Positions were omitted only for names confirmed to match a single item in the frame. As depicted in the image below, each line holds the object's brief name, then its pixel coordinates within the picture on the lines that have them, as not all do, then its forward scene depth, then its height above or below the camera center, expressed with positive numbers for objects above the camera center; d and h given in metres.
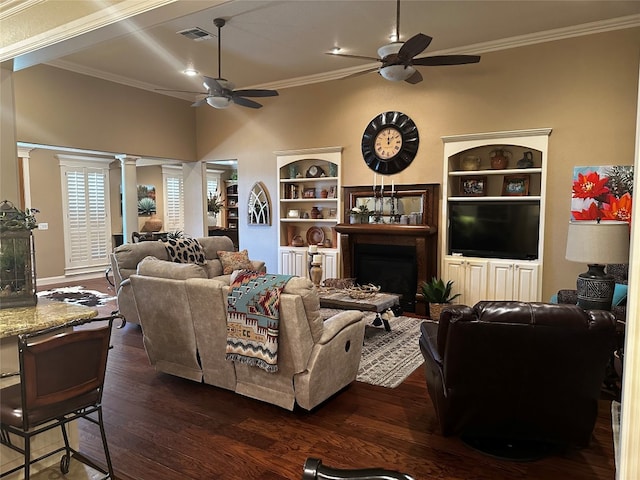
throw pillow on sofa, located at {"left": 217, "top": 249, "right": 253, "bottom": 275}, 6.30 -0.79
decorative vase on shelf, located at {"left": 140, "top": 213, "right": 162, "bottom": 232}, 10.69 -0.40
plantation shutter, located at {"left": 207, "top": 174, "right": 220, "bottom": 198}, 12.33 +0.69
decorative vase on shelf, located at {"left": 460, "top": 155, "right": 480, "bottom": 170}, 5.90 +0.63
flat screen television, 5.54 -0.28
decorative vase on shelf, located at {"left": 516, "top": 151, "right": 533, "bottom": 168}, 5.56 +0.61
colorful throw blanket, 2.89 -0.76
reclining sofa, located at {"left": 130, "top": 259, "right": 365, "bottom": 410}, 2.93 -0.99
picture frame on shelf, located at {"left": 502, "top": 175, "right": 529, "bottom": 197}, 5.63 +0.30
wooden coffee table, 4.41 -0.99
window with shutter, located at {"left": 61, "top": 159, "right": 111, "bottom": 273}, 8.89 -0.12
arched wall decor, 7.69 +0.07
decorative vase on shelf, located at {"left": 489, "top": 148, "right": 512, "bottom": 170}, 5.73 +0.67
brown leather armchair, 2.26 -0.89
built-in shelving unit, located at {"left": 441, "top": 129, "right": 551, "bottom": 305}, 5.44 +0.16
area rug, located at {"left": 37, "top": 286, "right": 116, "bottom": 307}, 6.81 -1.47
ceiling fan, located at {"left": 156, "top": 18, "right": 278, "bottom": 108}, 4.98 +1.43
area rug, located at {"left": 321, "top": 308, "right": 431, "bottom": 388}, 3.82 -1.49
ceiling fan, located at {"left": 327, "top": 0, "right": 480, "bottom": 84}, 4.04 +1.47
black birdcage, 2.33 -0.28
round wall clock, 6.26 +0.98
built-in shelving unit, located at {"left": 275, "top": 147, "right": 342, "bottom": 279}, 6.99 +0.02
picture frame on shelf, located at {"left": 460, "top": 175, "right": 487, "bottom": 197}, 5.91 +0.31
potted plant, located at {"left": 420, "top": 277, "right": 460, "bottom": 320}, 5.75 -1.17
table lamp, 3.32 -0.36
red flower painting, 4.95 +0.18
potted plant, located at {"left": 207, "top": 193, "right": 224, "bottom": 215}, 11.95 +0.11
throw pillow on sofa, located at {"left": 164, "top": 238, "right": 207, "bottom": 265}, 5.86 -0.59
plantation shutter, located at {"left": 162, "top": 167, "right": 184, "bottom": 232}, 11.24 +0.24
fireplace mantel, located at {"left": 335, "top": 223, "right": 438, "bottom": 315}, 5.94 -0.44
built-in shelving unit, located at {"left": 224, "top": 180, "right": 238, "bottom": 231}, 12.52 +0.14
